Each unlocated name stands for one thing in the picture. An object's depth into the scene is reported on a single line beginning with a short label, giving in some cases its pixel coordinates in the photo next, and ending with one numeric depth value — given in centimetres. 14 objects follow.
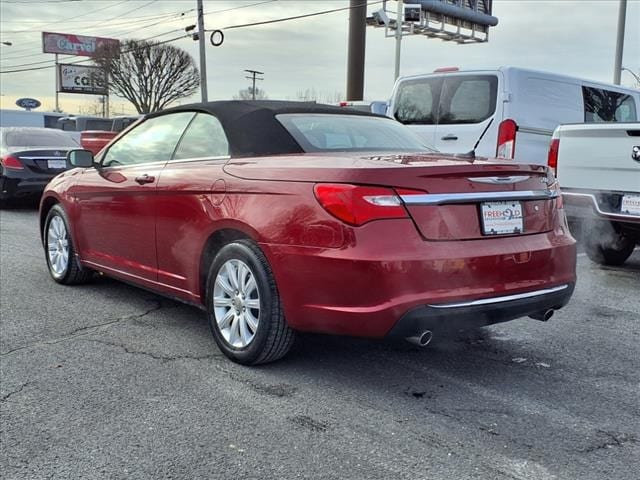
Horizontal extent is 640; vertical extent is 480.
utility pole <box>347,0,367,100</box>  2373
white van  784
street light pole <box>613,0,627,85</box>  1742
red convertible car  307
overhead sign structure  3900
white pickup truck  592
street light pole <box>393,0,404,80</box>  2361
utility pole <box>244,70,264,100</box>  6016
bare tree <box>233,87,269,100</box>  6403
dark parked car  1075
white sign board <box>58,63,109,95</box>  6550
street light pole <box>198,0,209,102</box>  2830
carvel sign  6719
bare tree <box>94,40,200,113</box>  4612
